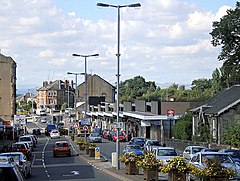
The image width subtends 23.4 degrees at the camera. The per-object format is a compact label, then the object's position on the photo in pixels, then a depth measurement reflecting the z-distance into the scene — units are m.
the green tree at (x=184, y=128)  62.72
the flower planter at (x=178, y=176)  22.06
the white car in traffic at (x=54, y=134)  88.69
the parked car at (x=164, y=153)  32.31
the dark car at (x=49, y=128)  103.04
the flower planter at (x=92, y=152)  46.08
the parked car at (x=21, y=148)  44.34
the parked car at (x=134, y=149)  40.53
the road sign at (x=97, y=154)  42.81
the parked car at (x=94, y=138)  72.81
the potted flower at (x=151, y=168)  24.92
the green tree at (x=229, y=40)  69.06
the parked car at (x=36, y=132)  103.62
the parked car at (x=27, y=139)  59.81
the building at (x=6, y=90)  110.50
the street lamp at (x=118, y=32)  33.78
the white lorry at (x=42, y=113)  189.69
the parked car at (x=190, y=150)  37.17
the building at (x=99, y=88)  156.62
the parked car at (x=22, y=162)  28.39
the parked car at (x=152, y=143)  46.14
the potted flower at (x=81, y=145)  54.60
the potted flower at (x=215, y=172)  19.50
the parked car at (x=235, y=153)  33.23
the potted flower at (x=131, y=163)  28.98
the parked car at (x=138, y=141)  54.19
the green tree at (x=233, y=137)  47.59
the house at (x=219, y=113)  54.97
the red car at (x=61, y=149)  48.56
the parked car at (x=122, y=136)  76.94
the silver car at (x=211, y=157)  24.06
